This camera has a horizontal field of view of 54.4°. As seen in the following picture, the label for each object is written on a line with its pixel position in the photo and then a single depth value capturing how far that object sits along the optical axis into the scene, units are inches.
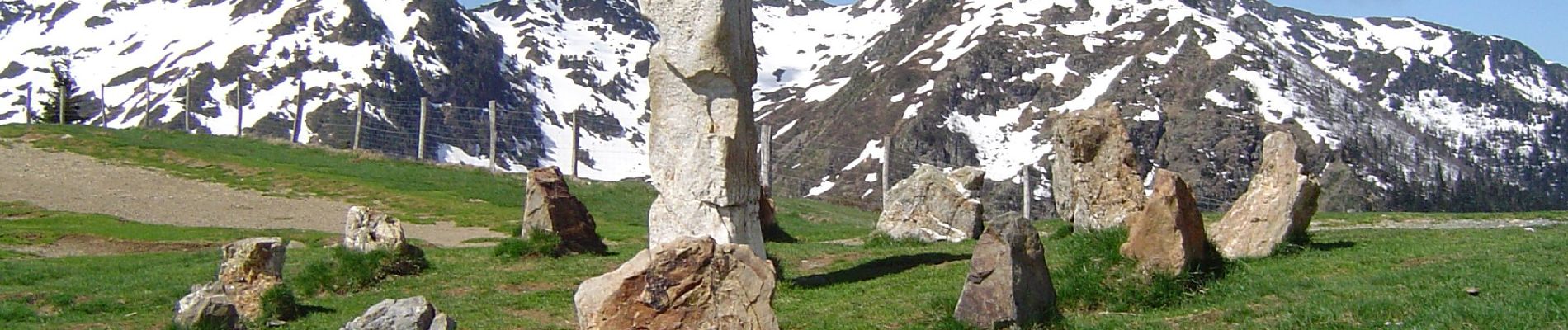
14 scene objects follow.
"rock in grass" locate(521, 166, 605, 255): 919.7
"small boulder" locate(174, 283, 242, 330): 617.3
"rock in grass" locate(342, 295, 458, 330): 526.6
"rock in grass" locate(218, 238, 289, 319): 702.5
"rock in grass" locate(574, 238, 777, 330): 486.0
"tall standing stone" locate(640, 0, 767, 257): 729.0
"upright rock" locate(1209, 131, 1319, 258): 711.7
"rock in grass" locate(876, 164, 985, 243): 1025.5
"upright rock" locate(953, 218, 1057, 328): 494.6
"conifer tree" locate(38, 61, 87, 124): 2832.2
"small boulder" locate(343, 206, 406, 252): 853.8
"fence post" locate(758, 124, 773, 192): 1601.9
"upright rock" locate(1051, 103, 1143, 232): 903.7
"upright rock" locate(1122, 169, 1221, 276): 576.1
